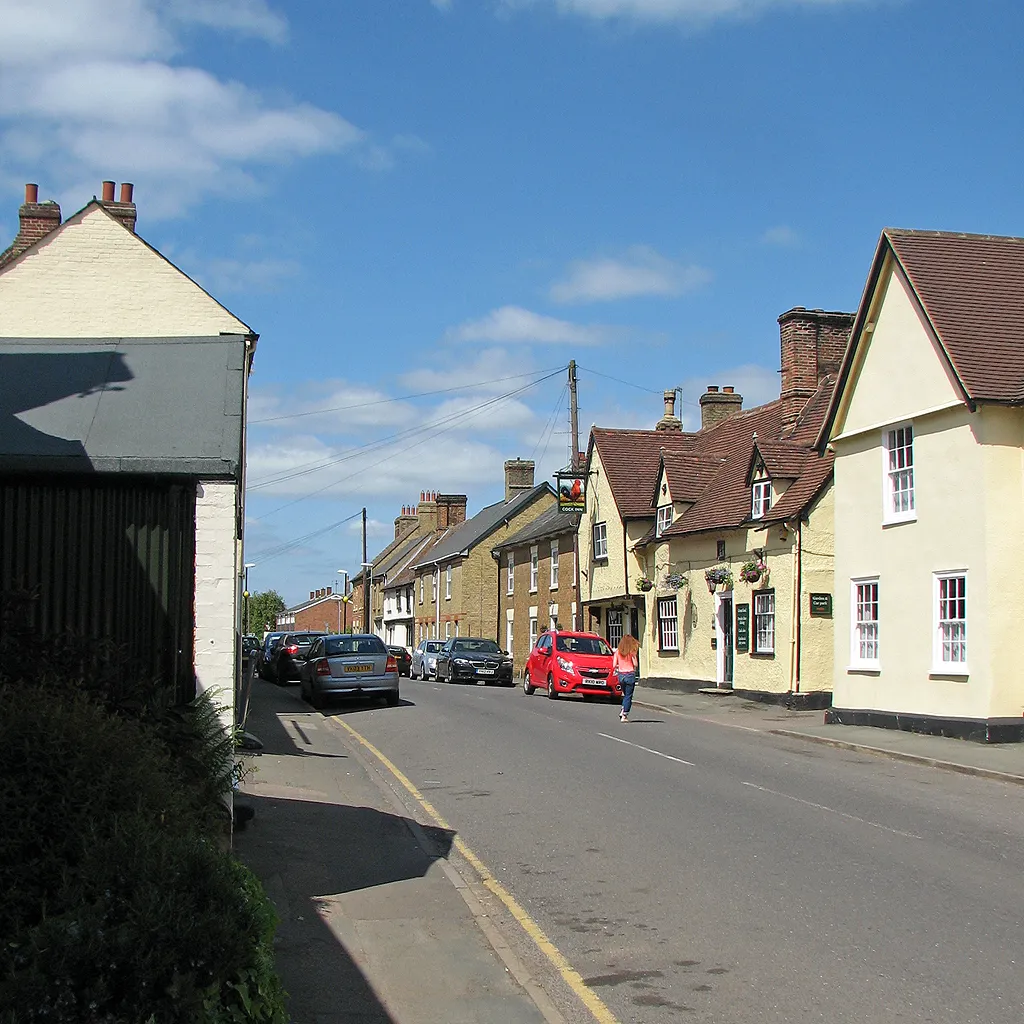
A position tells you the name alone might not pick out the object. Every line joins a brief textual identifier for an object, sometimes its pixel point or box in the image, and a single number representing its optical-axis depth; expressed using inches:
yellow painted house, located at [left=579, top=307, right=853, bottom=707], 1079.0
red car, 1184.2
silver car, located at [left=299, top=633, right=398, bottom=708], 1002.7
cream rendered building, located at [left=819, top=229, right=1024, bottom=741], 764.6
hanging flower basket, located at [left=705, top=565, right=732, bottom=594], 1198.9
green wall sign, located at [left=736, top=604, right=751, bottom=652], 1164.5
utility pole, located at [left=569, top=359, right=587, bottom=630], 1519.4
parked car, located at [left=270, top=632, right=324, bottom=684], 1369.5
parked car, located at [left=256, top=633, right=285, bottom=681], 1610.5
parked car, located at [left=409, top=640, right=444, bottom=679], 1651.1
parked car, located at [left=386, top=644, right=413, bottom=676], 1646.8
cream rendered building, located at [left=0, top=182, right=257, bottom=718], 306.7
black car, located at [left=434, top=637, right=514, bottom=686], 1513.3
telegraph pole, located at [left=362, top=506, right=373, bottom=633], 2871.3
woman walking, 878.4
